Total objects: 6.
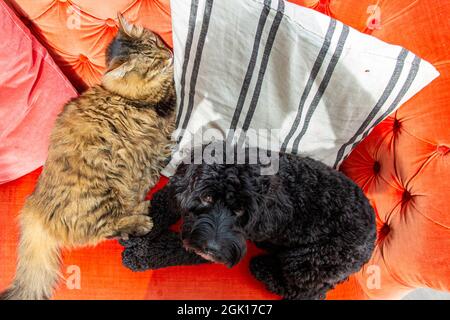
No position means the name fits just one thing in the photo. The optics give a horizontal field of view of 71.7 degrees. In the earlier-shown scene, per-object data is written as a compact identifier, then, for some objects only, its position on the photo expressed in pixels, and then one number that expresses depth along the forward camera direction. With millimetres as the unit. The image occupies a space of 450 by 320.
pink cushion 1134
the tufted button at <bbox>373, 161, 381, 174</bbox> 1208
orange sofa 989
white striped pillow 937
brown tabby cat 1156
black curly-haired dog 1049
